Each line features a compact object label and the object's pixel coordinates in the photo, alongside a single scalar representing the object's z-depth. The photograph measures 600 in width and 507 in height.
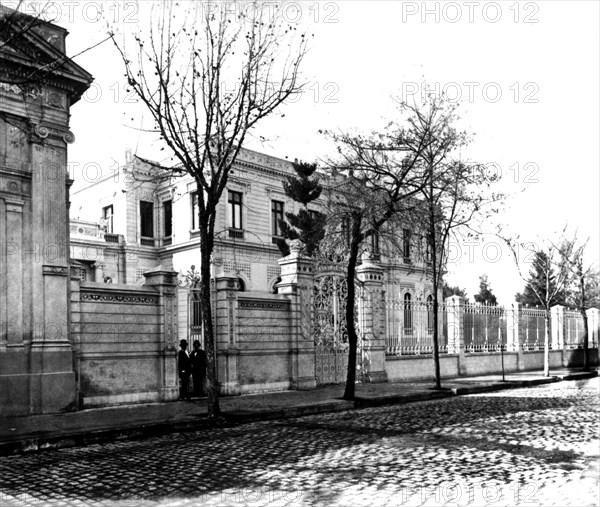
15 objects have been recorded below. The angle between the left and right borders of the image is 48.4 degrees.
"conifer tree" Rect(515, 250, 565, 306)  27.41
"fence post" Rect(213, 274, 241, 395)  16.80
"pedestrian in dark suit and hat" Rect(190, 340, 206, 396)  16.14
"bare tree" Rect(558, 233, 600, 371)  30.22
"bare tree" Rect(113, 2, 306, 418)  12.76
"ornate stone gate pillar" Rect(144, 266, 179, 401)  15.58
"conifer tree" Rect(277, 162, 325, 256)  34.91
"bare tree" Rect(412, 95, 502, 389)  18.67
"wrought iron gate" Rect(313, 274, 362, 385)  19.59
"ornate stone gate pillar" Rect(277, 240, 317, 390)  18.56
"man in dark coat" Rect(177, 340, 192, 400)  16.09
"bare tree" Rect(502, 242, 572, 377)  26.66
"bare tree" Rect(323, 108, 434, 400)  17.70
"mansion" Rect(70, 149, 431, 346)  36.34
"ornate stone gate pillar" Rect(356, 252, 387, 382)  20.58
